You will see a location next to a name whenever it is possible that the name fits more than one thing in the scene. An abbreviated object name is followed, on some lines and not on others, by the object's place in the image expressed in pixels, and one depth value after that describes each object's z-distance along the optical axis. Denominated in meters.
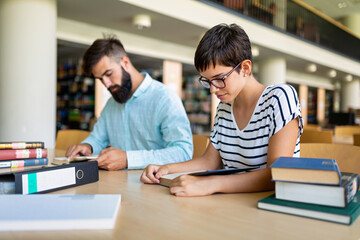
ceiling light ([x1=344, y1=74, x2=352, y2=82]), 11.70
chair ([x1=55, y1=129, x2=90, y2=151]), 2.38
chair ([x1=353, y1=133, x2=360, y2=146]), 2.66
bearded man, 1.62
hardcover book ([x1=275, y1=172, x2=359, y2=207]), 0.74
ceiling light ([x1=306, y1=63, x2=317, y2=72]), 8.97
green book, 0.71
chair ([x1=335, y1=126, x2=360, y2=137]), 4.52
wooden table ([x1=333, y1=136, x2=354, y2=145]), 3.46
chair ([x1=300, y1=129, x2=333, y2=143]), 2.89
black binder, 0.89
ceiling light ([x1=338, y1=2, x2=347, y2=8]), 11.88
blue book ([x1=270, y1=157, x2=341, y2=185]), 0.74
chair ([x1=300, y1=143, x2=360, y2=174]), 1.43
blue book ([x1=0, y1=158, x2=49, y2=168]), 1.19
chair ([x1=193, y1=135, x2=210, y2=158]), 1.89
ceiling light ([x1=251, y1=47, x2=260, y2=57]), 6.70
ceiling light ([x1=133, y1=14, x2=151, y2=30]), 4.73
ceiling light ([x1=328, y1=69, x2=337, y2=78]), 10.32
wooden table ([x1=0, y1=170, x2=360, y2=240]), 0.66
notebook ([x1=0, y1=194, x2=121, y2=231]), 0.68
